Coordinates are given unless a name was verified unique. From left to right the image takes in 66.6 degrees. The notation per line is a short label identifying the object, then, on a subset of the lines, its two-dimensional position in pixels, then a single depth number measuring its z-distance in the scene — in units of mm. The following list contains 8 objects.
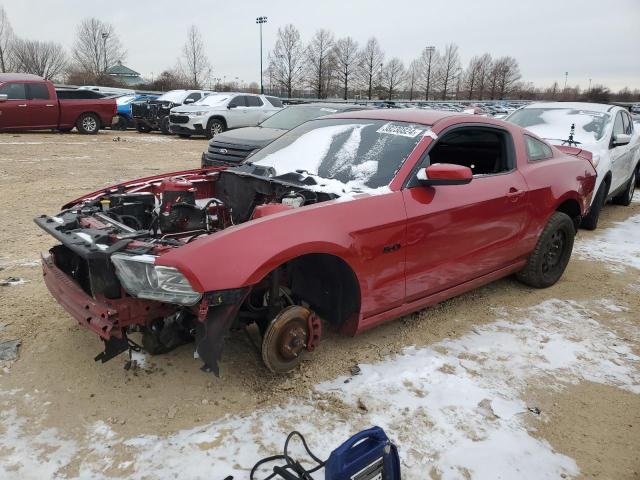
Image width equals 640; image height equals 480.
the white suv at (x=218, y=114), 15914
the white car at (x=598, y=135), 6680
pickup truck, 13695
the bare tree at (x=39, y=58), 48000
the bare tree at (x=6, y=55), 44672
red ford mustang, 2467
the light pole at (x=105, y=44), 55078
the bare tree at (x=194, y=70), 54938
